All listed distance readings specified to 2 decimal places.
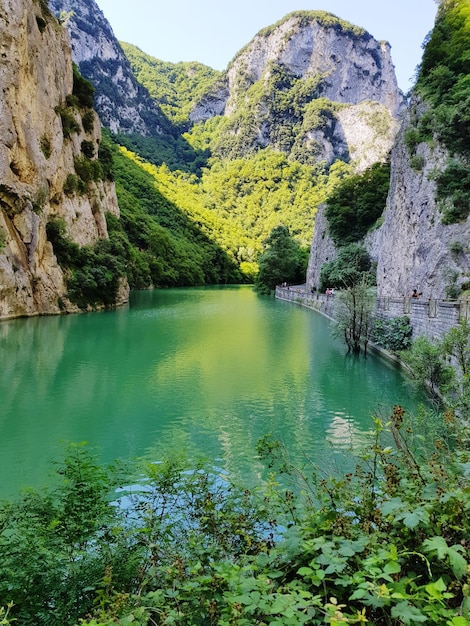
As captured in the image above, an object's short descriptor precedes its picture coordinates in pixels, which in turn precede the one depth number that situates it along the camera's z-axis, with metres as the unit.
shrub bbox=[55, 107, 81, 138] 34.22
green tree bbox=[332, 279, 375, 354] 17.50
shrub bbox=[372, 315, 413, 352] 15.57
